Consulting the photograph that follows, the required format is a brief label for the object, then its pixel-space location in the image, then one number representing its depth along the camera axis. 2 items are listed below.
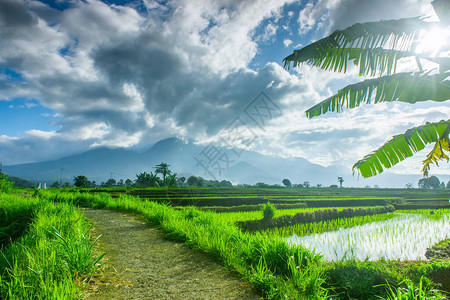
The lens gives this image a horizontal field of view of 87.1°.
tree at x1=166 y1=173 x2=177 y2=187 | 40.99
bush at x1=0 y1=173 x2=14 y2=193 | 13.06
